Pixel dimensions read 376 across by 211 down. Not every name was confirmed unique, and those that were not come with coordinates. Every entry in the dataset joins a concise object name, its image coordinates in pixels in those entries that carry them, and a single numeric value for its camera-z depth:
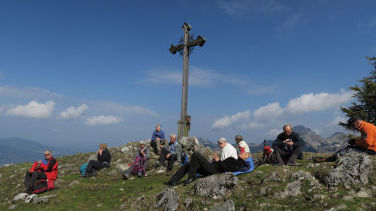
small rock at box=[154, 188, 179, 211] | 7.55
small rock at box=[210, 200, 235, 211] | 6.93
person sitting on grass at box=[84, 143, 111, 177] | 14.18
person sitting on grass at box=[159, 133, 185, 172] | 14.25
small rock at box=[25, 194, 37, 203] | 10.00
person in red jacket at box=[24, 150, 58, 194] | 10.98
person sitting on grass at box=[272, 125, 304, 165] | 10.07
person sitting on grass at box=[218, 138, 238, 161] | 9.16
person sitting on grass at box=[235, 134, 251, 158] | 9.82
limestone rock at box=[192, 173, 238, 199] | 7.89
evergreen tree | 24.25
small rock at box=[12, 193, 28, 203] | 10.24
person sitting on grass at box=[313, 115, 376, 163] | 8.38
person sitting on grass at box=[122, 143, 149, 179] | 13.72
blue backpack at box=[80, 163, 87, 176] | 14.61
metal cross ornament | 17.64
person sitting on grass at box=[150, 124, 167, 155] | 17.75
